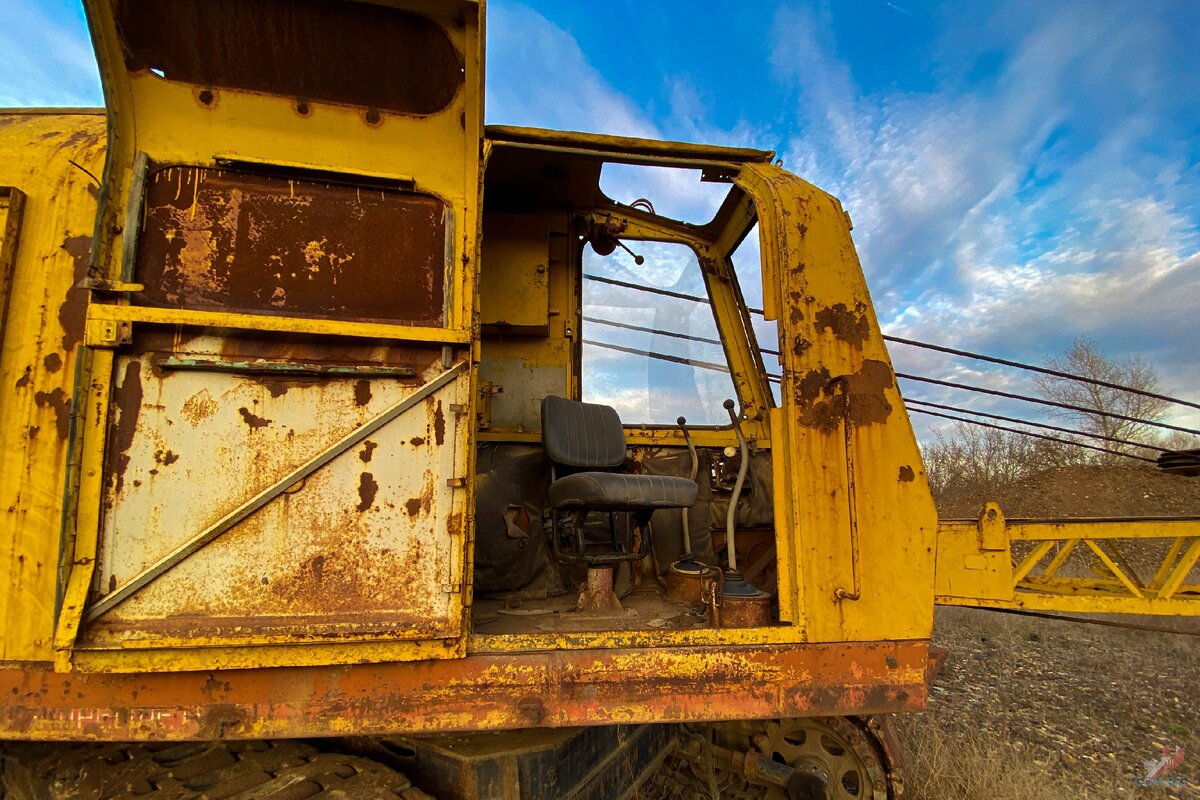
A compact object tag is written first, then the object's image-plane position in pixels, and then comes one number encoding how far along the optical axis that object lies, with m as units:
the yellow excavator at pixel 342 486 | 1.63
